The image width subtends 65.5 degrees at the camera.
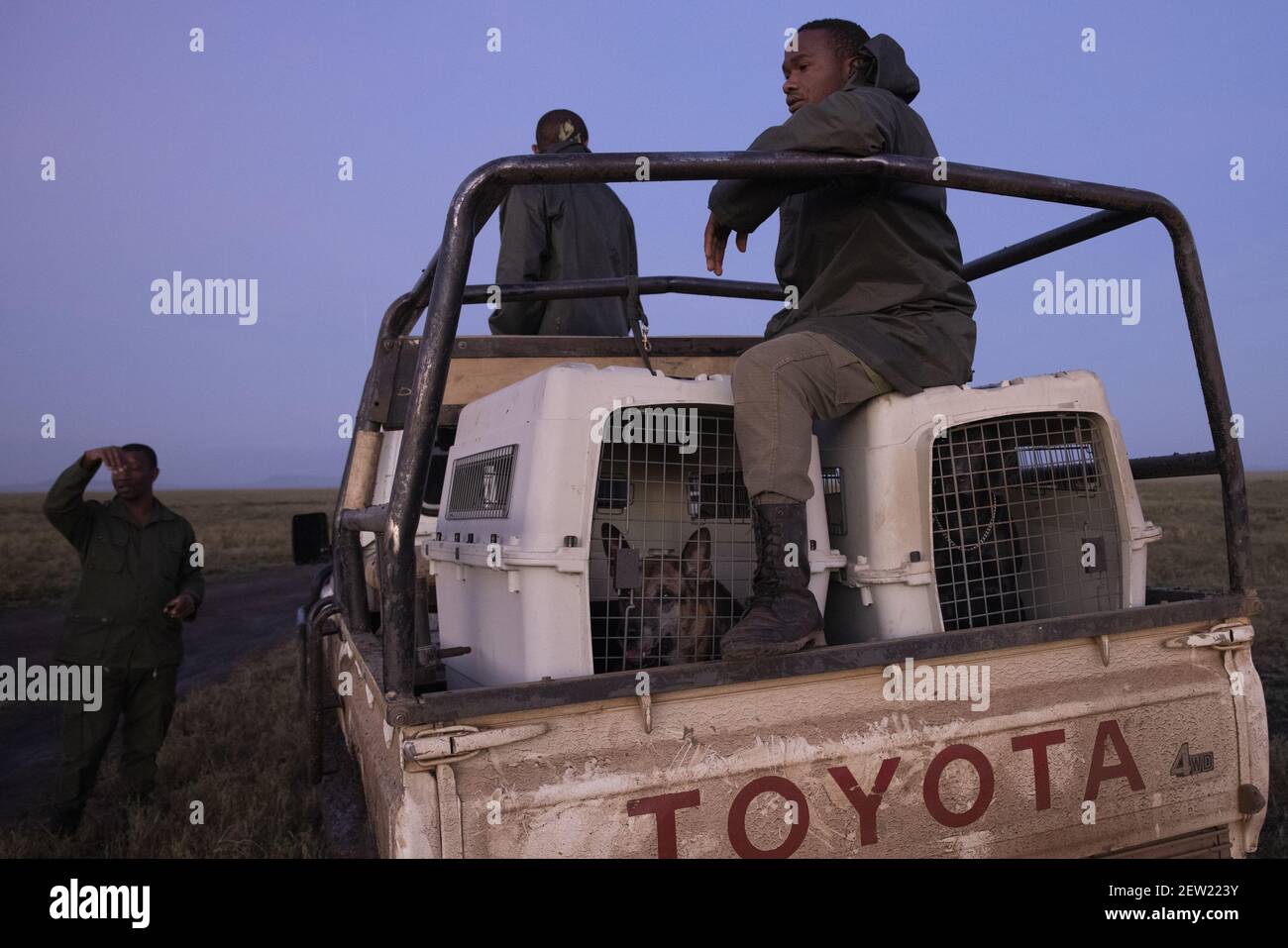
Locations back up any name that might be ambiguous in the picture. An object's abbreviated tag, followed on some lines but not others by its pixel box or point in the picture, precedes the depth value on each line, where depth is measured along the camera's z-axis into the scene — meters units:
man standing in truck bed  4.31
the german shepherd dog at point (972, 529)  2.47
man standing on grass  5.05
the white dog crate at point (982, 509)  2.34
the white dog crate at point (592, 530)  2.08
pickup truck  1.91
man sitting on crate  2.19
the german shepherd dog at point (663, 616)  2.30
